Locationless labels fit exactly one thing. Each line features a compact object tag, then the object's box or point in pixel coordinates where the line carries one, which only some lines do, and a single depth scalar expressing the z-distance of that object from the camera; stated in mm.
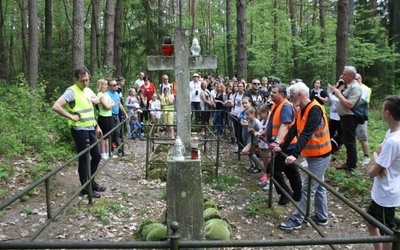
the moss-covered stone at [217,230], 4754
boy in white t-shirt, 3248
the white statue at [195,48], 6055
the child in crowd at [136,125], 11562
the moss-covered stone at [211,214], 5284
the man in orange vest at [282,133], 5562
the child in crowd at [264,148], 6969
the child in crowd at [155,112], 12221
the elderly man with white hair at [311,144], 4719
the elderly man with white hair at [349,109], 6381
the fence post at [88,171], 5473
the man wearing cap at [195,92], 12672
